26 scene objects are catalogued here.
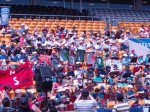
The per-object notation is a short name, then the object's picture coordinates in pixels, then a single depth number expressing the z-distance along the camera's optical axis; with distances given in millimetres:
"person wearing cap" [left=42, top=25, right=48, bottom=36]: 23642
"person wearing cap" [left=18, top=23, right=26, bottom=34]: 23092
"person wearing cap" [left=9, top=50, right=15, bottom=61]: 19366
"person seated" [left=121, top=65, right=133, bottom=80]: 19064
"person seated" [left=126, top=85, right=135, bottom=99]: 16391
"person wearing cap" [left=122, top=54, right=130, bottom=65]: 21295
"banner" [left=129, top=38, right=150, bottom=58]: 24388
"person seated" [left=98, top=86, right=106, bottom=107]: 15586
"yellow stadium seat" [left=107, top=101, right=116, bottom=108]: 14808
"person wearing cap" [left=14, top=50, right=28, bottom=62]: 19312
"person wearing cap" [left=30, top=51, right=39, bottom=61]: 19231
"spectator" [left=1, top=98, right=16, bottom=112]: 10327
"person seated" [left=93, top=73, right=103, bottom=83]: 18916
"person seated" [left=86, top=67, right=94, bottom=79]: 19203
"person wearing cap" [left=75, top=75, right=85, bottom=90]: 17525
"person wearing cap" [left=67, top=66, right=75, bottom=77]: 18841
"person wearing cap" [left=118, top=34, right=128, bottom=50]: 24559
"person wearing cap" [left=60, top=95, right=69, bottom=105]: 15177
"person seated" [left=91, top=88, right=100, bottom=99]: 16312
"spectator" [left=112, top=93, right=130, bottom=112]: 10812
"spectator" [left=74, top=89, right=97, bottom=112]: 10672
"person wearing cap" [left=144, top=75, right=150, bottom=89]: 18506
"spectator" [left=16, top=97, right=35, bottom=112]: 9289
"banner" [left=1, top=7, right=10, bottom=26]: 23045
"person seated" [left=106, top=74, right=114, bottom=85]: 18797
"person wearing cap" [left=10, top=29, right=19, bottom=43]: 21969
